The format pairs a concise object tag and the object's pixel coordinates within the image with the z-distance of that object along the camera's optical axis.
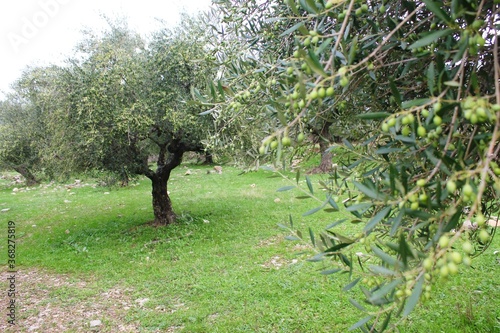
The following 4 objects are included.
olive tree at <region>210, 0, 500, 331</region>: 0.95
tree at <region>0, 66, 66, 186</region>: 8.42
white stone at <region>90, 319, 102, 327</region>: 5.20
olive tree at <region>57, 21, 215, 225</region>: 7.56
